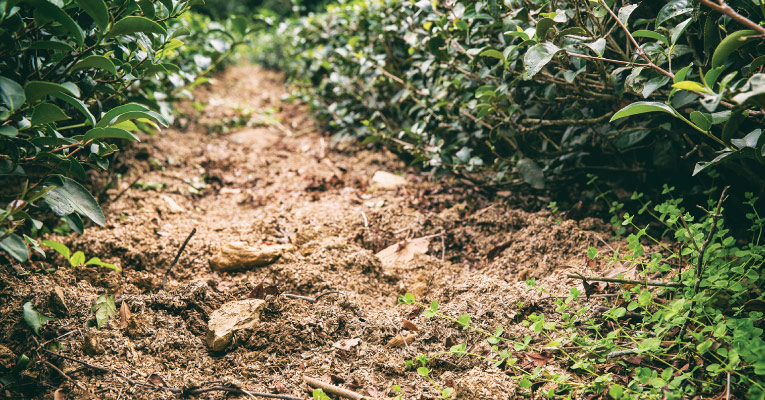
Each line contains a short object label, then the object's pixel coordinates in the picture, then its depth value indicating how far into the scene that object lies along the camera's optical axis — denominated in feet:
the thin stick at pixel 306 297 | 5.81
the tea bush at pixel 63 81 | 3.81
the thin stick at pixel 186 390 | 4.53
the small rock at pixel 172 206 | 8.21
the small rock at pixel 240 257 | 6.53
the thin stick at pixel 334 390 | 4.52
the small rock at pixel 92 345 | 4.77
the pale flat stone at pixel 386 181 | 9.16
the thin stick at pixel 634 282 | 4.72
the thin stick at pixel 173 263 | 6.04
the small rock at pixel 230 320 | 5.17
